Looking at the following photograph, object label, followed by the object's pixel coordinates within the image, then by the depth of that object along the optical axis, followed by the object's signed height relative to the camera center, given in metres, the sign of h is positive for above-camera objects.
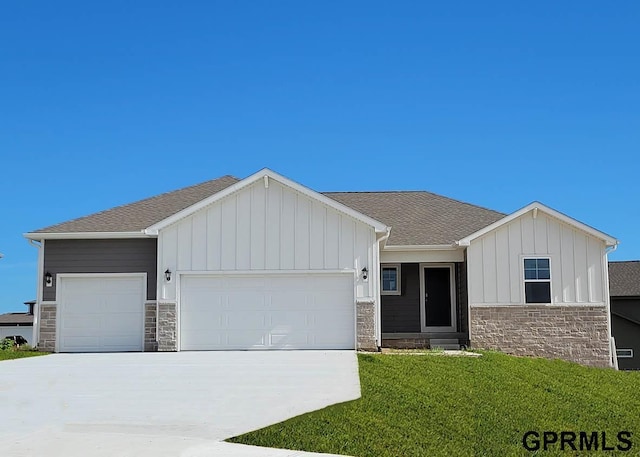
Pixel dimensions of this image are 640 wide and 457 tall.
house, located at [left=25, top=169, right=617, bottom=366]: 21.20 +0.82
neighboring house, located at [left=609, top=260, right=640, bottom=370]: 31.50 -0.53
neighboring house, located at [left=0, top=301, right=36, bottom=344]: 49.16 -0.92
